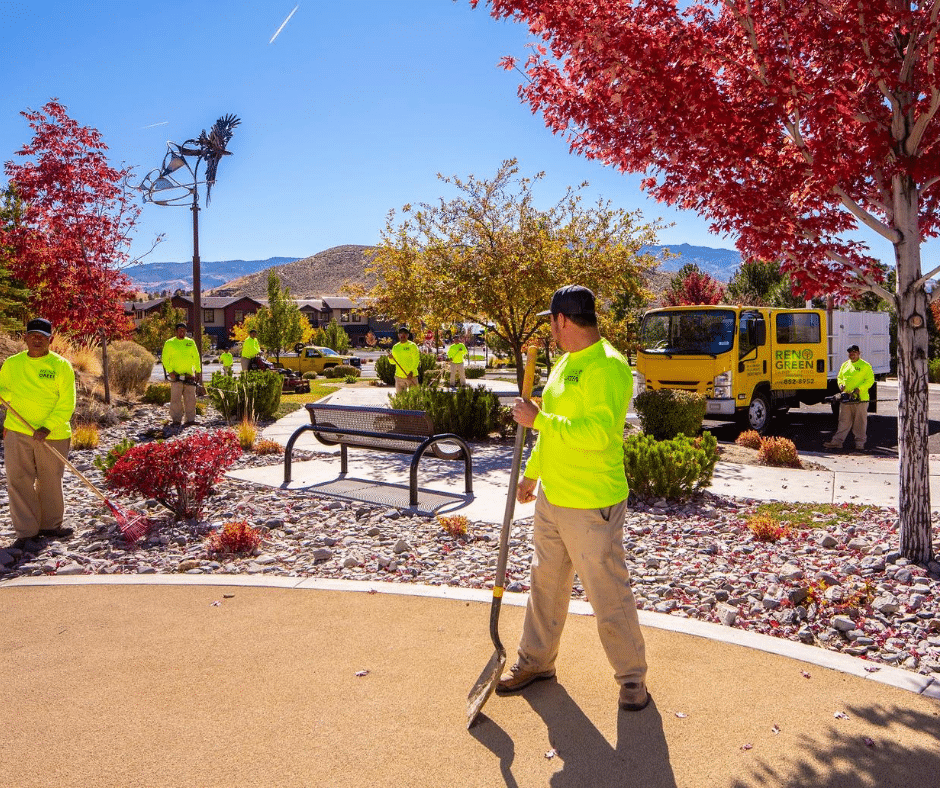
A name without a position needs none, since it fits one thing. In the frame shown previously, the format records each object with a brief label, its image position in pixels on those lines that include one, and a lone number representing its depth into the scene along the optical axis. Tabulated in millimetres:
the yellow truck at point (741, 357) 13945
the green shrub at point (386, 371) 28962
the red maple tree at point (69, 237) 16281
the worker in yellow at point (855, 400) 13023
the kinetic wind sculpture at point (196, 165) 19719
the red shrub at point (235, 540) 6141
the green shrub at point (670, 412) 11531
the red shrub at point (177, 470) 6828
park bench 8117
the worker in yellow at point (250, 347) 21520
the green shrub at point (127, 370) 17828
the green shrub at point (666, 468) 7480
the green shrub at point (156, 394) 17516
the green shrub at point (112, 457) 7631
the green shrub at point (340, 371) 34219
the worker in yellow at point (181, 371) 13758
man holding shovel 3365
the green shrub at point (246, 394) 14469
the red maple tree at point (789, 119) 5195
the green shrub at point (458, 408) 12547
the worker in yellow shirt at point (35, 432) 6398
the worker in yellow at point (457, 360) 24672
